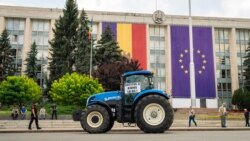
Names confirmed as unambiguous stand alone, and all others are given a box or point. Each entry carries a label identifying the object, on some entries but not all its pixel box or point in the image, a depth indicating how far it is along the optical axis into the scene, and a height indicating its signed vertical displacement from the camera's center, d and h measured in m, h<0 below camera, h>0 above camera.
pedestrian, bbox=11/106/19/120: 33.30 -2.90
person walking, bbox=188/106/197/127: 26.33 -2.50
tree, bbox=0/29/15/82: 52.09 +4.22
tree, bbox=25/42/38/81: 55.66 +3.65
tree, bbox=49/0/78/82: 51.69 +6.83
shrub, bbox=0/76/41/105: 43.12 -0.66
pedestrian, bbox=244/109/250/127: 26.59 -2.62
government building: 64.75 +8.26
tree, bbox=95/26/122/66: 52.78 +5.19
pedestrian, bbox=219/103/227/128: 23.53 -2.21
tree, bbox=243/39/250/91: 61.62 +2.21
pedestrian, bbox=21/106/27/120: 33.47 -2.76
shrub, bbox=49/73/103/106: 40.97 -0.45
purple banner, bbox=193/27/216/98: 66.56 +4.34
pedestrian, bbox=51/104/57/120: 34.27 -2.63
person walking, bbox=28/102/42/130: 19.08 -1.57
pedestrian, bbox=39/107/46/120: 34.31 -2.92
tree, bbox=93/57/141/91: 47.56 +1.71
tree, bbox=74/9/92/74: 50.03 +5.64
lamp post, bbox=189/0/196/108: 32.21 +0.13
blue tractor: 14.03 -0.99
